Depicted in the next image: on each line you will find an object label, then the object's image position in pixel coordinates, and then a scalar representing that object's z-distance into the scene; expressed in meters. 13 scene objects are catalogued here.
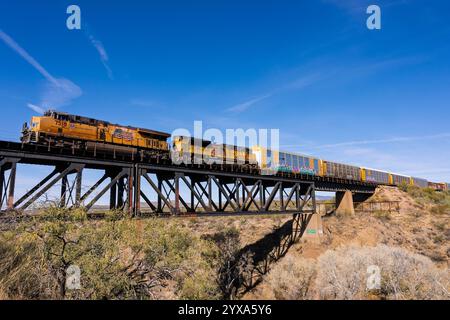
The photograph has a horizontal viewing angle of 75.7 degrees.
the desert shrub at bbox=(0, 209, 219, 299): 11.17
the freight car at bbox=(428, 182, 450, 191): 78.26
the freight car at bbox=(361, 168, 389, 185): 53.41
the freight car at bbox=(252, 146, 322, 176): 35.09
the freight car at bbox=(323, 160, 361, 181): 46.09
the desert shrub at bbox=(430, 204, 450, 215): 45.77
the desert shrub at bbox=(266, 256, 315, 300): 23.16
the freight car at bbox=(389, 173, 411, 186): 61.22
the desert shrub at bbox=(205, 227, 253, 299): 27.27
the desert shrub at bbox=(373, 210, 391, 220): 45.75
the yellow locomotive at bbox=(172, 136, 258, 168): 28.59
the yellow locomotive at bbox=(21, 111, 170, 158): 20.31
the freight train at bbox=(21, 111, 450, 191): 20.91
